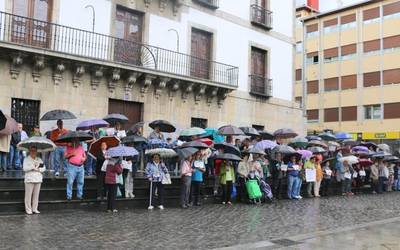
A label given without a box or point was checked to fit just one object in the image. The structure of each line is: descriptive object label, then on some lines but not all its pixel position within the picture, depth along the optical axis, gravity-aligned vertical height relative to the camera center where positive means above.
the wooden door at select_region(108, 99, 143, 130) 18.67 +1.80
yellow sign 39.76 +2.37
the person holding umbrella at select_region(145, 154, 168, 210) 12.84 -0.53
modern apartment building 40.97 +8.44
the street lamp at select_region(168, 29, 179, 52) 20.84 +5.09
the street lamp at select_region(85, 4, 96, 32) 18.20 +5.28
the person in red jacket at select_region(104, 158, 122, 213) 11.79 -0.62
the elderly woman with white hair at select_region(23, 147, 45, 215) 10.93 -0.63
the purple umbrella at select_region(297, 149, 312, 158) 16.64 +0.27
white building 16.39 +3.83
